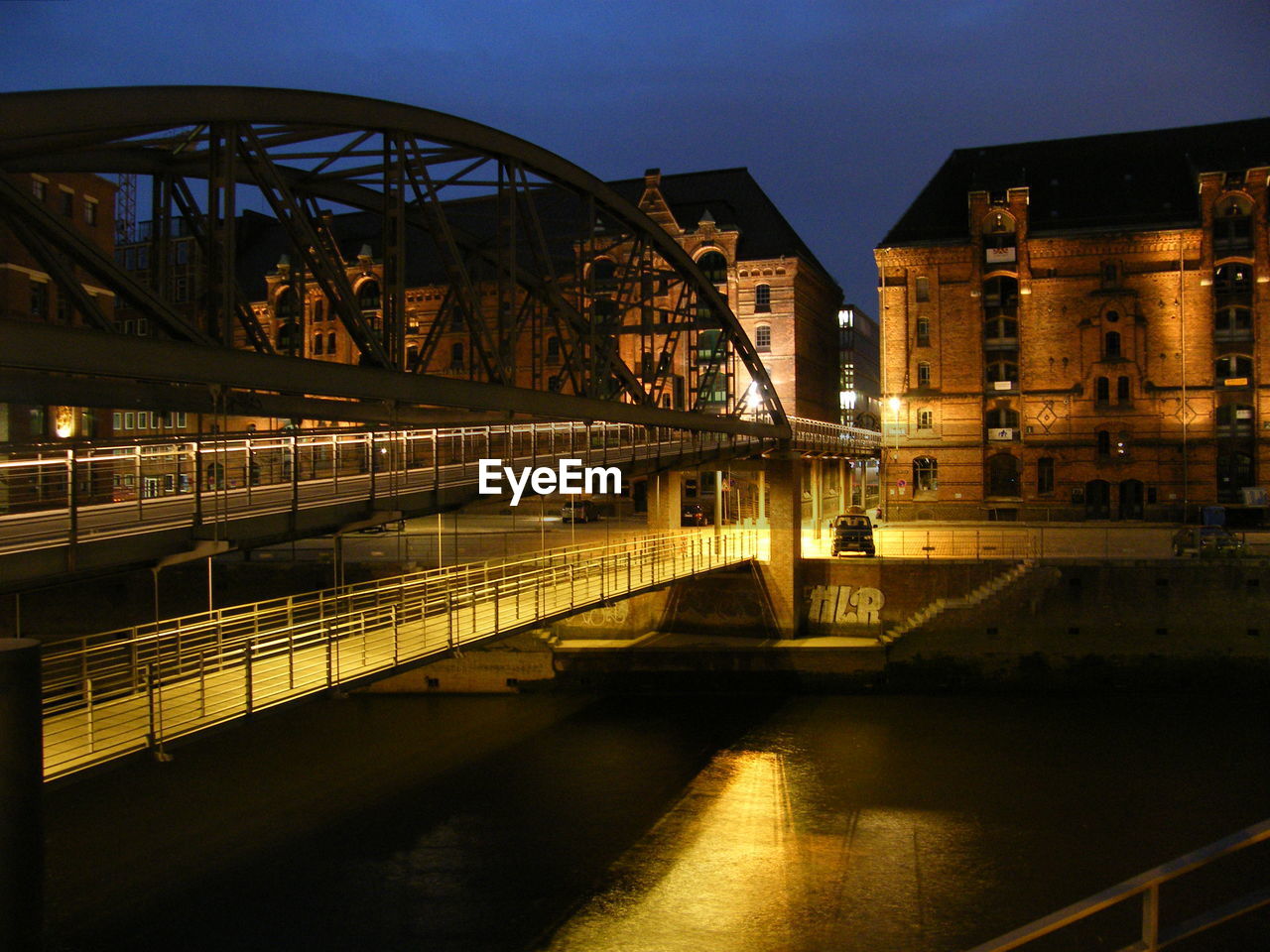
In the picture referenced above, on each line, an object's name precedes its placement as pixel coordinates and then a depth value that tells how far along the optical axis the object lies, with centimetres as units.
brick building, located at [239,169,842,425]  5606
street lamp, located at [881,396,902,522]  5147
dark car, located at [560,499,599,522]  4656
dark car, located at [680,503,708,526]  4366
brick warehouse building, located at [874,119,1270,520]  4822
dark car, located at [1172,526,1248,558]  3105
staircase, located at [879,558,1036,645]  3036
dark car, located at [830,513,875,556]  3416
